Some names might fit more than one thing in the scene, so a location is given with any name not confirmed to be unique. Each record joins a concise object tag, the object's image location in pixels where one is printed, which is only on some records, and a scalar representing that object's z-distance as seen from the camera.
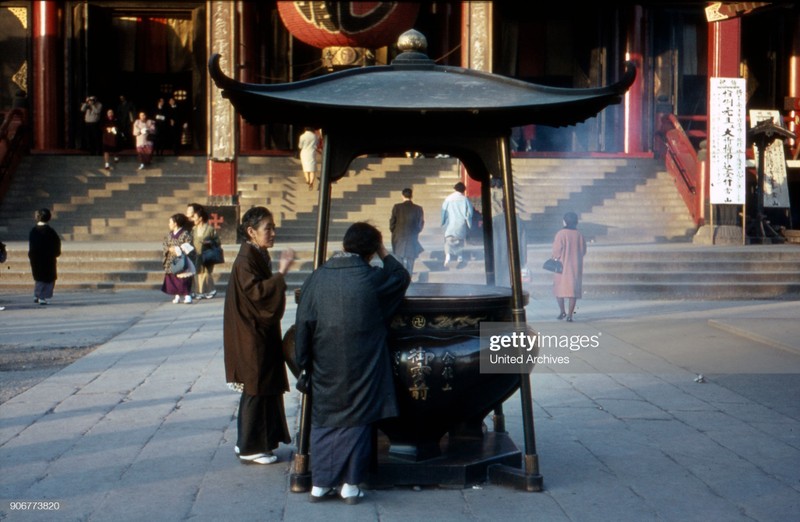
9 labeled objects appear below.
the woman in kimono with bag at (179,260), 14.20
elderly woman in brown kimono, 5.82
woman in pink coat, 12.33
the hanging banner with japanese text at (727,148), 18.50
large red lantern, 18.84
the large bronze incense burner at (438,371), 5.44
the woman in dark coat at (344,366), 5.21
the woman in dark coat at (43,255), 13.95
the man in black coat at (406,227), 15.25
